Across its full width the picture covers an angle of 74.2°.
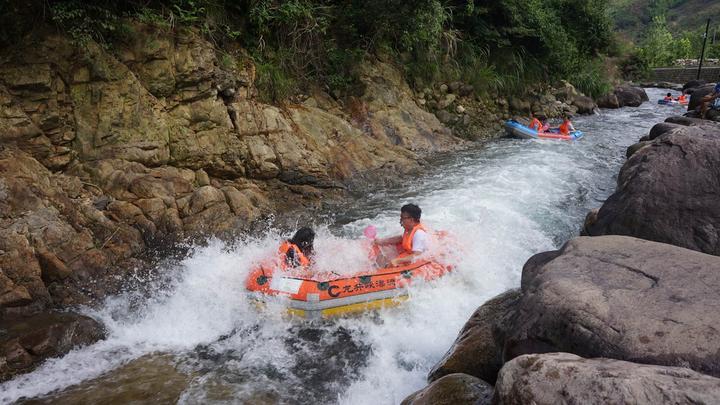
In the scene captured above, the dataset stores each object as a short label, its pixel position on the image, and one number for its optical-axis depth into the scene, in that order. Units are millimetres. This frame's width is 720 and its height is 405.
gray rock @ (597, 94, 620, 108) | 23578
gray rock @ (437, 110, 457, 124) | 13875
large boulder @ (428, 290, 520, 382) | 3699
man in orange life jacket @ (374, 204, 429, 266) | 6270
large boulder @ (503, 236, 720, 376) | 2650
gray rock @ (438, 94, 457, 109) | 13992
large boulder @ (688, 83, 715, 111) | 19078
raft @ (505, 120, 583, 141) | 14797
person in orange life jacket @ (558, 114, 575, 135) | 15078
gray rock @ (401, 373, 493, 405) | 3094
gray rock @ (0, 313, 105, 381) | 4312
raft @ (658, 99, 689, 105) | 24422
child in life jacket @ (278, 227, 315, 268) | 5957
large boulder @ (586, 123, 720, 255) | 5219
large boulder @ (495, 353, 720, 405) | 2131
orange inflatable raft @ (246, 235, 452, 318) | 5488
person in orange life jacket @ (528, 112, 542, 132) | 15116
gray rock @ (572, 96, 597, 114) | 20844
